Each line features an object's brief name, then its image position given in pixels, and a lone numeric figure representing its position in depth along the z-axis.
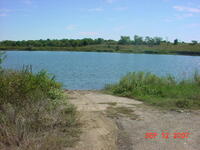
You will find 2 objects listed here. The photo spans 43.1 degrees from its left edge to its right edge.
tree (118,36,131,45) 99.38
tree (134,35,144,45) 99.71
